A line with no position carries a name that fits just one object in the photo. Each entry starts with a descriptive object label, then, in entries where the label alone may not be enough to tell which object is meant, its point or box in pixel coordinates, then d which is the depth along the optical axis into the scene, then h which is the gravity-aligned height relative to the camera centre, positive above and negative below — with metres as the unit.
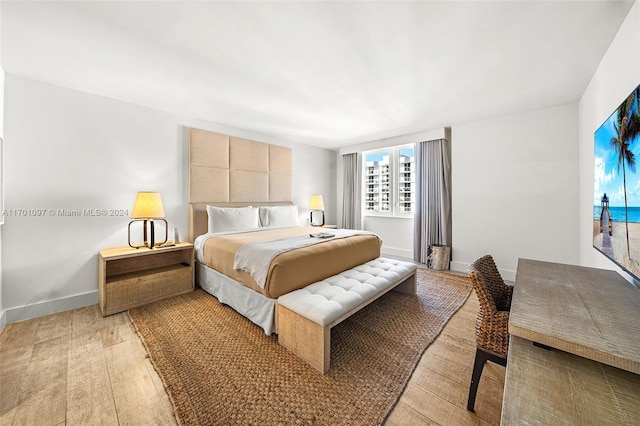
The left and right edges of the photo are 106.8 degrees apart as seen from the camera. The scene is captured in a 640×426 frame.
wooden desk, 0.66 -0.53
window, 4.83 +0.70
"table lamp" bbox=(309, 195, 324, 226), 5.01 +0.24
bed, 2.16 -0.26
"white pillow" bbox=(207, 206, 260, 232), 3.44 -0.06
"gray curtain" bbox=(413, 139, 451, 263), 4.09 +0.31
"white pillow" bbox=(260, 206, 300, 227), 4.09 -0.03
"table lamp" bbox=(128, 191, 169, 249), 2.71 +0.06
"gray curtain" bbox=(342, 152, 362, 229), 5.47 +0.51
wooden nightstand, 2.48 -0.71
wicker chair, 1.32 -0.68
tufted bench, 1.67 -0.72
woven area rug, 1.36 -1.09
